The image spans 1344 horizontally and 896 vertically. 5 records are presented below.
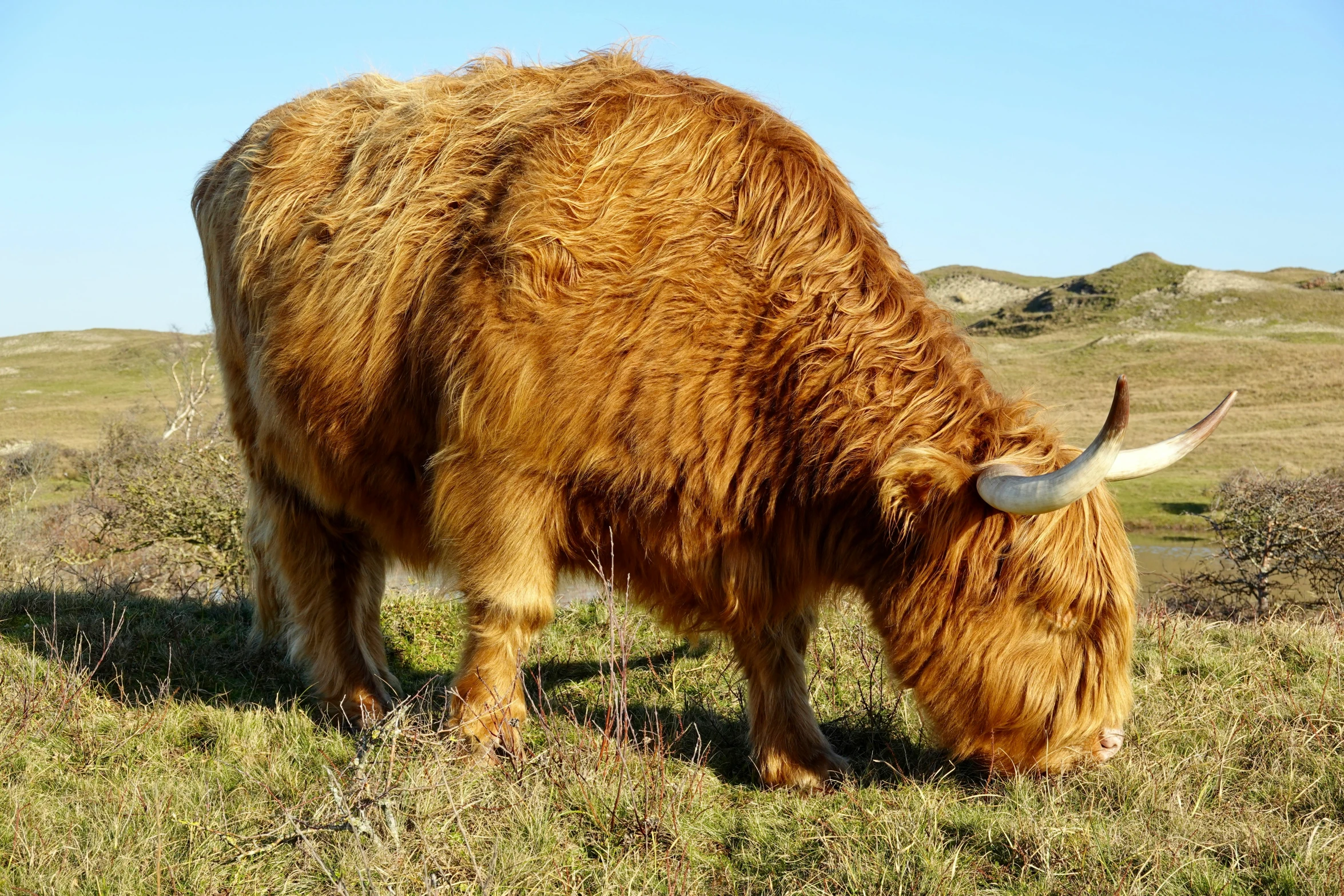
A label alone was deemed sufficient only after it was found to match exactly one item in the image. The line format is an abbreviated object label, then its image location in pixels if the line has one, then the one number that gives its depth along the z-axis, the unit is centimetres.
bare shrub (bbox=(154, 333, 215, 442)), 1700
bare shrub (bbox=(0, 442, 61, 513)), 1675
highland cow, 312
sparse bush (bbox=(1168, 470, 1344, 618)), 1105
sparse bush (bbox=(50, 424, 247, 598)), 948
